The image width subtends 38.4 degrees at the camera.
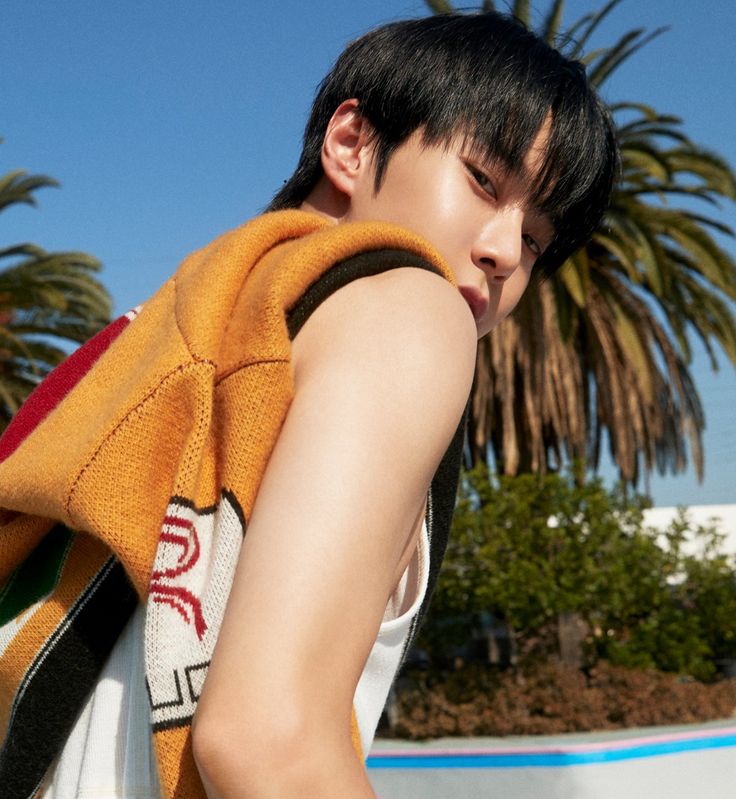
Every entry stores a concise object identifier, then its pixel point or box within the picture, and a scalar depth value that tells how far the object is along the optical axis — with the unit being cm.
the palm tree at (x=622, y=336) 1536
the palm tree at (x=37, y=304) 1473
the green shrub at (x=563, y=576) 1385
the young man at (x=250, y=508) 80
